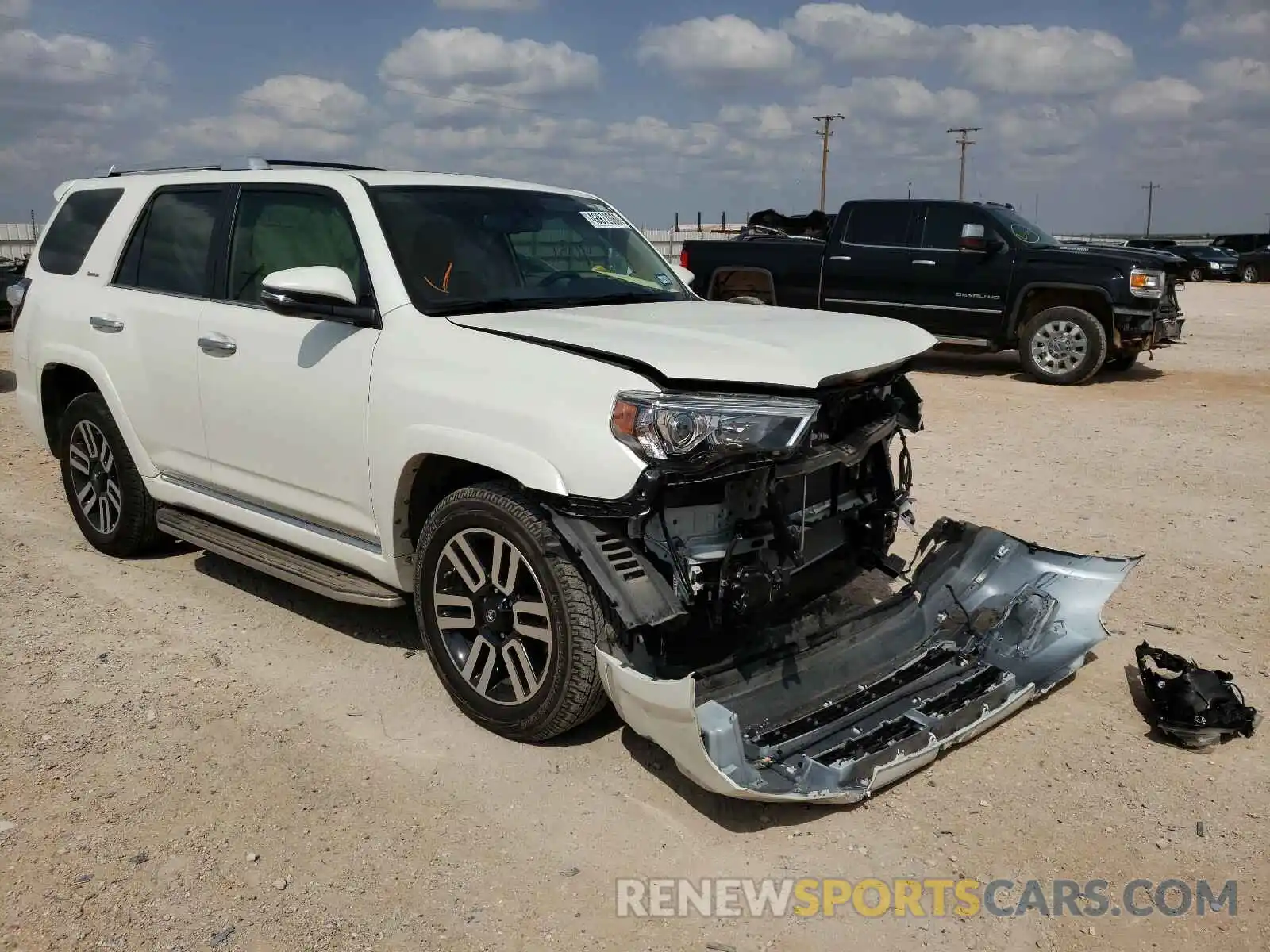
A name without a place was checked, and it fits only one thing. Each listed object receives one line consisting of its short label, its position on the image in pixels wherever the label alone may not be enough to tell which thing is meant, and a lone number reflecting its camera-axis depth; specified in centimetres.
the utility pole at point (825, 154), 5488
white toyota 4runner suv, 324
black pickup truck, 1145
